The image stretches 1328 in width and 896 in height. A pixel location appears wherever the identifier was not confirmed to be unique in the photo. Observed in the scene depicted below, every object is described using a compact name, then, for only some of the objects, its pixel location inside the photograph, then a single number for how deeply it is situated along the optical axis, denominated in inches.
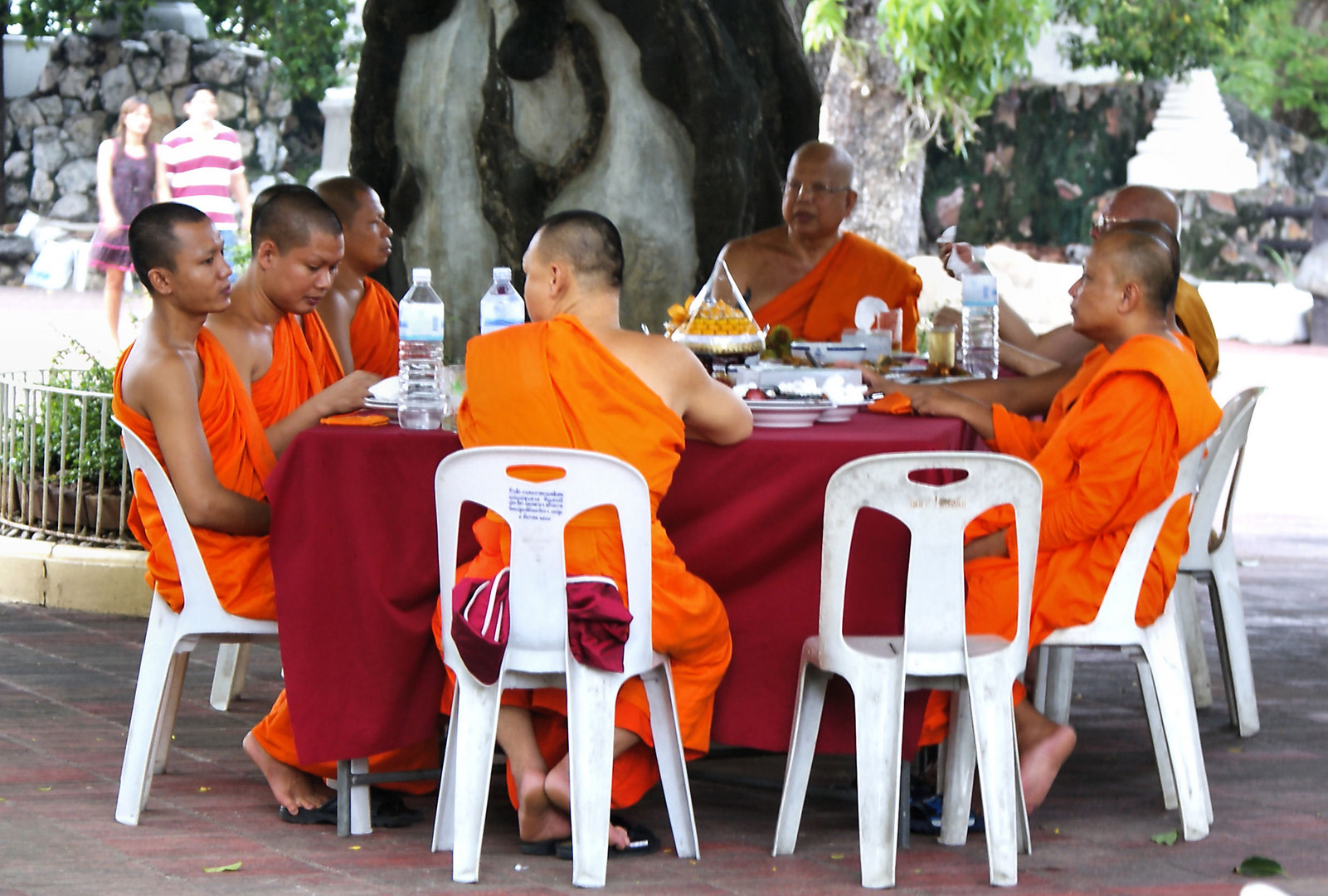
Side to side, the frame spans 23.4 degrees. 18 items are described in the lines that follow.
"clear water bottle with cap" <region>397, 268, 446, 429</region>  261.1
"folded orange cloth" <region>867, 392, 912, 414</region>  276.1
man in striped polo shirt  885.5
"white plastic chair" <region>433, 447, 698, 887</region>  225.1
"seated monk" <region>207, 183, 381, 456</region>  283.6
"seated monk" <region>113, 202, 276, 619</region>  257.6
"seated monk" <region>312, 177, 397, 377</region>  349.0
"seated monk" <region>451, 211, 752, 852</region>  235.2
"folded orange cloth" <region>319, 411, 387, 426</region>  259.7
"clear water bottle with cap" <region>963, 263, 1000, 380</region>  340.9
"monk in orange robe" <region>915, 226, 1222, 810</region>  250.0
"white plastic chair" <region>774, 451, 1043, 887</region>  229.9
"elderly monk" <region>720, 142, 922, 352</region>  413.5
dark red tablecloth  245.8
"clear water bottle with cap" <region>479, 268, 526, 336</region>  297.9
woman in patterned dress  915.3
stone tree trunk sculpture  477.7
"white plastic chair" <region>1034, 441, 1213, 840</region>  256.0
